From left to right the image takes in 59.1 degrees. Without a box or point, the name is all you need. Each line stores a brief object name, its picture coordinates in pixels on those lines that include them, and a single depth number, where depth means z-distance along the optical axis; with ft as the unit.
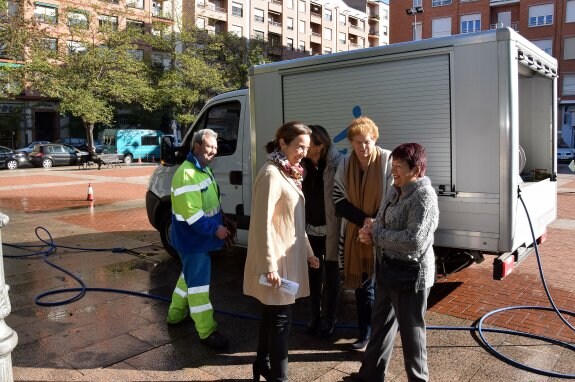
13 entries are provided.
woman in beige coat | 10.22
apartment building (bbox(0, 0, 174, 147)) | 115.03
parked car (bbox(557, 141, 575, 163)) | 106.01
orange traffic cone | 45.85
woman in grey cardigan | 9.87
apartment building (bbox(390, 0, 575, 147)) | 145.05
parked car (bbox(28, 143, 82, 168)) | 97.71
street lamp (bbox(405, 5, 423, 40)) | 125.17
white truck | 13.56
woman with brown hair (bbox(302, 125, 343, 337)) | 13.71
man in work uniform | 12.76
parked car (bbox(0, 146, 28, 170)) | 93.50
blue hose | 12.33
